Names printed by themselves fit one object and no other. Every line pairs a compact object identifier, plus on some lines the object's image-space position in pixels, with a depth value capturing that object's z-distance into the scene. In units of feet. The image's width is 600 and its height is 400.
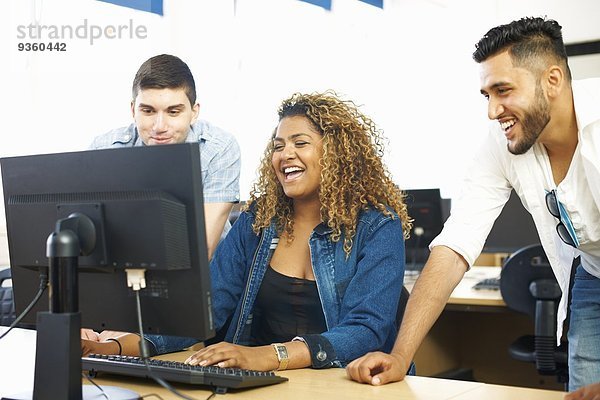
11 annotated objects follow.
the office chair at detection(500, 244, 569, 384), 10.94
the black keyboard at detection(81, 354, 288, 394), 4.99
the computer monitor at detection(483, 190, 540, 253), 13.05
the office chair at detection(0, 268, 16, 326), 9.19
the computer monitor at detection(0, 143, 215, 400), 4.35
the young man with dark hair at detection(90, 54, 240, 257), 8.34
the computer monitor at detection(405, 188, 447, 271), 13.83
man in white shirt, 6.63
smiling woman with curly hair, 6.50
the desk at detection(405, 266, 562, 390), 13.37
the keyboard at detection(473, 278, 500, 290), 12.49
